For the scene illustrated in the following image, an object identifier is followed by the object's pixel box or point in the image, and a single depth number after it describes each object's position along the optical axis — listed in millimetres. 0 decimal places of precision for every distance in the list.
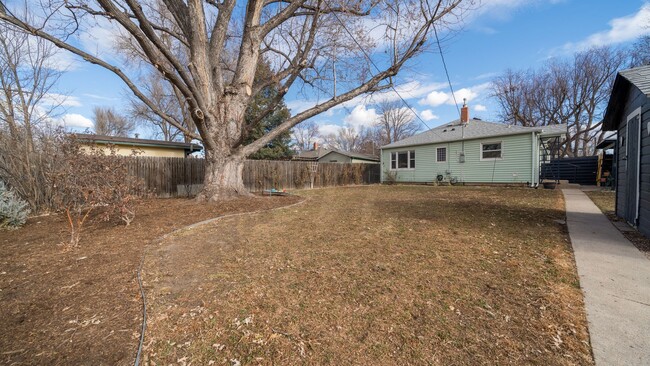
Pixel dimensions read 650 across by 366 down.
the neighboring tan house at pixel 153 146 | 10722
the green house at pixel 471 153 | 12172
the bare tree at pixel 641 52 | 16050
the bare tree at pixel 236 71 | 6801
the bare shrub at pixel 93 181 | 3926
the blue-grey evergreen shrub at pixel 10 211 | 4887
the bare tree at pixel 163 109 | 19797
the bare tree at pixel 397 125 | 35562
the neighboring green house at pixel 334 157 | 24375
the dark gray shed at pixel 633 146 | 4043
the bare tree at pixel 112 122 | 24725
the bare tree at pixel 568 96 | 21656
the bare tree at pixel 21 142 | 5793
